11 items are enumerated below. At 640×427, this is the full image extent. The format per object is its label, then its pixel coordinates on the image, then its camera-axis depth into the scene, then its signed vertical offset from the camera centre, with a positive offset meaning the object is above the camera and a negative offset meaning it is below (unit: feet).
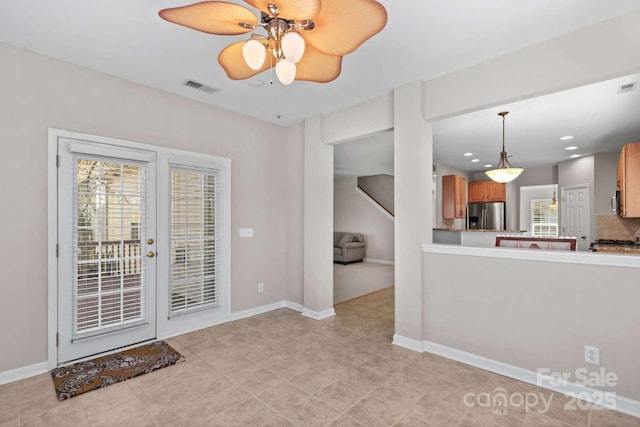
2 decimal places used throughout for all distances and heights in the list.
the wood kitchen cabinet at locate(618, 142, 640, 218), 12.53 +1.43
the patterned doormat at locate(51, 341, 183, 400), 8.01 -4.27
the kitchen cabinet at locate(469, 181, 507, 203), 26.43 +2.07
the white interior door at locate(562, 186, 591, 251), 20.94 +0.09
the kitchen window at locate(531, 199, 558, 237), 28.22 -0.32
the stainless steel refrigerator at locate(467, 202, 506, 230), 26.55 -0.03
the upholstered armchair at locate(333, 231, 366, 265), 28.17 -2.82
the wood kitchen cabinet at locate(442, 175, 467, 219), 24.27 +1.48
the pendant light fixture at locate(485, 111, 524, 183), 15.38 +2.18
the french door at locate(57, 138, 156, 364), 9.16 -0.97
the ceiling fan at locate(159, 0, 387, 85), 4.59 +3.07
